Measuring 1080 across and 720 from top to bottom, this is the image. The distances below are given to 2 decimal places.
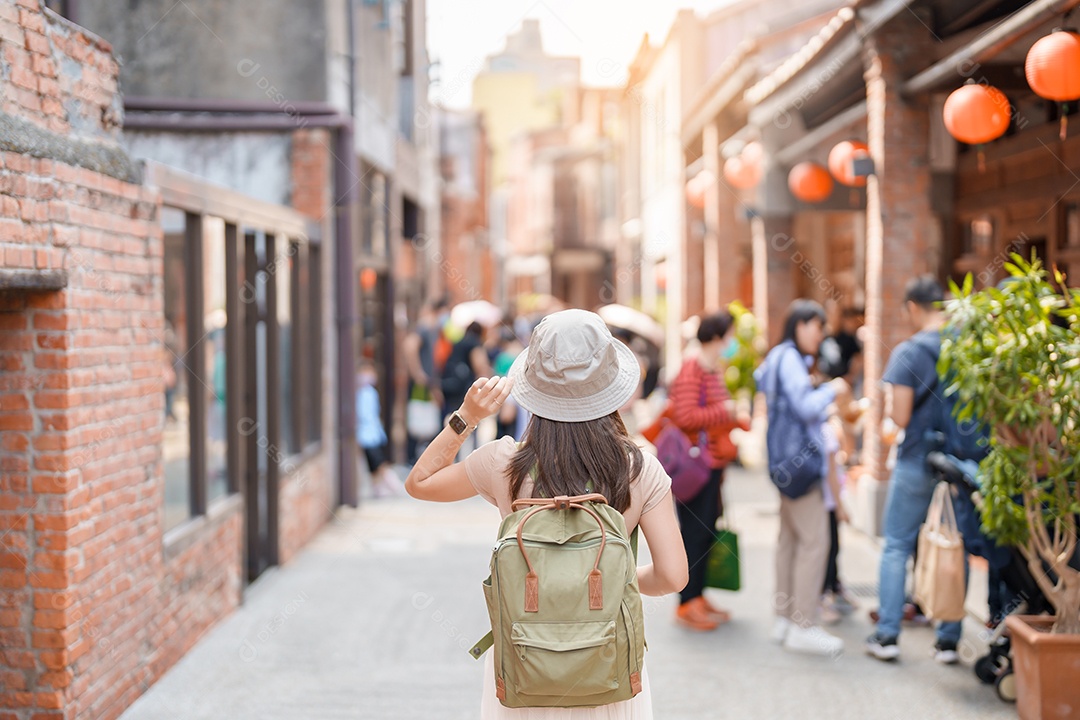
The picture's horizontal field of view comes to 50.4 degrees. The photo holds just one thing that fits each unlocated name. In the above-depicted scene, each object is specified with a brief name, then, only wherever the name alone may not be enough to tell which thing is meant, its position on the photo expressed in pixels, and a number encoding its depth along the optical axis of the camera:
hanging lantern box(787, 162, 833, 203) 11.30
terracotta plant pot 4.72
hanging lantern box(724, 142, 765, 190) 12.49
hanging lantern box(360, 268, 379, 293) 12.76
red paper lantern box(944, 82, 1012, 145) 6.84
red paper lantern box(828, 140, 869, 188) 9.23
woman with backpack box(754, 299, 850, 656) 6.03
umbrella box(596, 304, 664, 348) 16.80
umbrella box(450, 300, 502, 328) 18.26
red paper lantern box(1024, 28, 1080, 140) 5.74
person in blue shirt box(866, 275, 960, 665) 5.78
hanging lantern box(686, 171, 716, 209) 16.88
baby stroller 5.33
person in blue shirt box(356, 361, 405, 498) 10.91
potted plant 4.73
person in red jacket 6.54
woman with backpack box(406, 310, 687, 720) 2.87
